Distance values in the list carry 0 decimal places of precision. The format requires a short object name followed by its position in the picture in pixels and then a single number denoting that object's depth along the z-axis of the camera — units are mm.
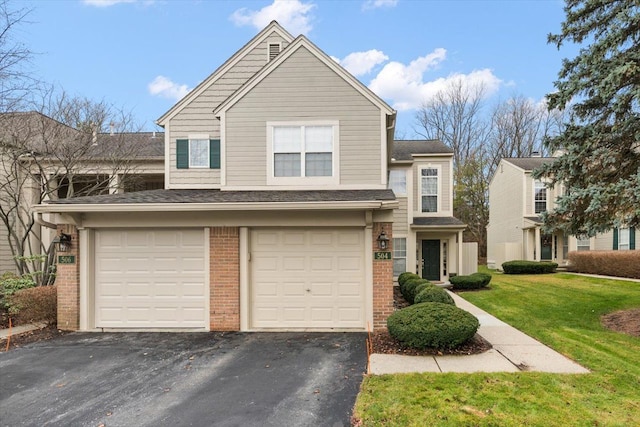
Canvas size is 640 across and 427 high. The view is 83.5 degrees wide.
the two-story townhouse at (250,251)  8023
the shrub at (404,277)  12094
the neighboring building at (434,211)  17047
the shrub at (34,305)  8555
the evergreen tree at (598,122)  7969
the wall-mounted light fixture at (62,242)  8188
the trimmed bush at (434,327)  6387
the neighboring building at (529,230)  21047
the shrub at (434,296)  7984
